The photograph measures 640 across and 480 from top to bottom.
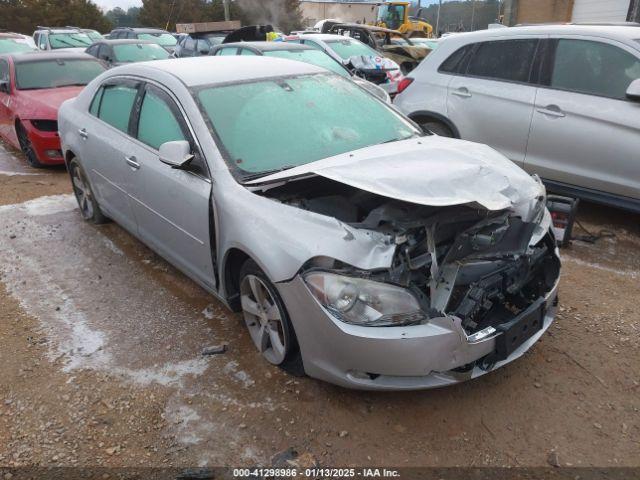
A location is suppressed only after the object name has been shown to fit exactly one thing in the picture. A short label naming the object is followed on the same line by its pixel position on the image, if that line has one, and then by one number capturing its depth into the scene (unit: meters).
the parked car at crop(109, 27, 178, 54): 15.36
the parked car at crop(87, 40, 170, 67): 11.28
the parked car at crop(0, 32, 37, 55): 13.65
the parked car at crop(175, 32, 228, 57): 12.95
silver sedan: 2.35
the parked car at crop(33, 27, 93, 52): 15.25
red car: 6.86
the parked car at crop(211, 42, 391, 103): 8.23
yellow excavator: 27.30
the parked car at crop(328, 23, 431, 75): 11.56
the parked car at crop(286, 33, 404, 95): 9.34
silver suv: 4.34
